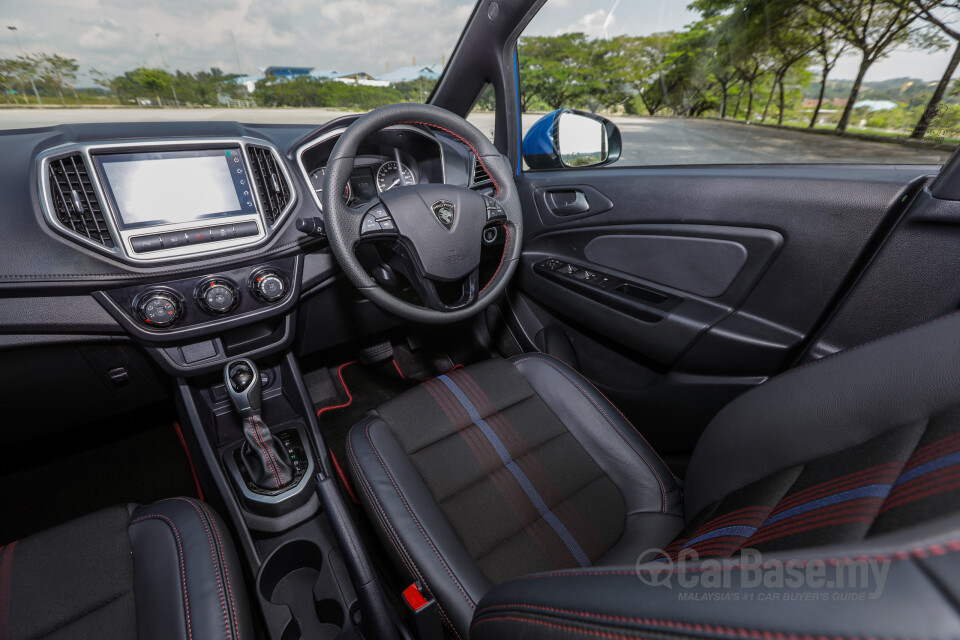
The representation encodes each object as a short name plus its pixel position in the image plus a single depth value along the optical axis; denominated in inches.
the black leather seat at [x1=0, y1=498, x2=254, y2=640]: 34.9
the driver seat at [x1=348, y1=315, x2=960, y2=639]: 12.0
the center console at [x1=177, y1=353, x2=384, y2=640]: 48.9
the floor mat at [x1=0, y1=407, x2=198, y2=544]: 68.1
